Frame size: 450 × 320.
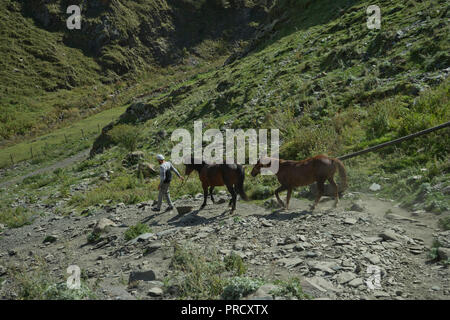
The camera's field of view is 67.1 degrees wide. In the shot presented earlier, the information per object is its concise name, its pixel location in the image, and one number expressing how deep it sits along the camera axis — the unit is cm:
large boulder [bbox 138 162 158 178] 1995
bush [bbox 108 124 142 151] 2584
